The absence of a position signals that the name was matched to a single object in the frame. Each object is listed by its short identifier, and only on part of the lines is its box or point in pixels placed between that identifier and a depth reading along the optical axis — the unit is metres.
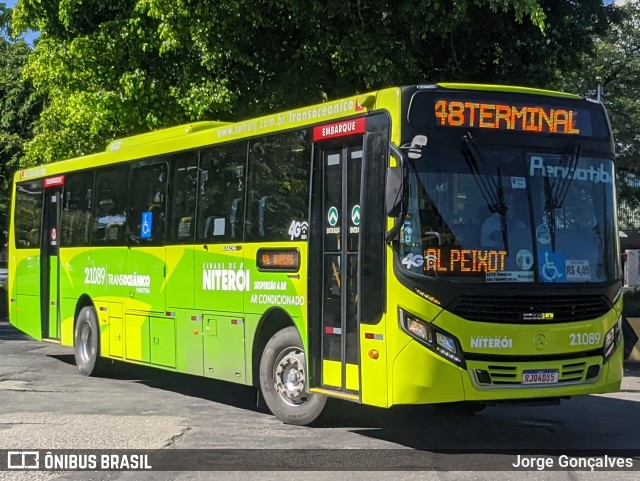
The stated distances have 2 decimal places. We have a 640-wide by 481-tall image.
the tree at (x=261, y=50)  15.02
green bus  8.54
